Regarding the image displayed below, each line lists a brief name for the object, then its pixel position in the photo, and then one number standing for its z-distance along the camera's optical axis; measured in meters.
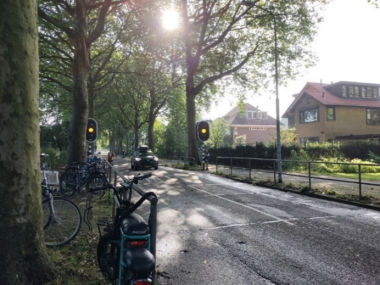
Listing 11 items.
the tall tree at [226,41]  24.17
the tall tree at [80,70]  12.57
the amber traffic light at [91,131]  14.63
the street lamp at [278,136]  14.34
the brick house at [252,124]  59.47
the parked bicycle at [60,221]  5.14
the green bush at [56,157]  22.05
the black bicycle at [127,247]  2.47
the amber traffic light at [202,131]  21.55
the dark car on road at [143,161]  23.66
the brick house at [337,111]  38.16
